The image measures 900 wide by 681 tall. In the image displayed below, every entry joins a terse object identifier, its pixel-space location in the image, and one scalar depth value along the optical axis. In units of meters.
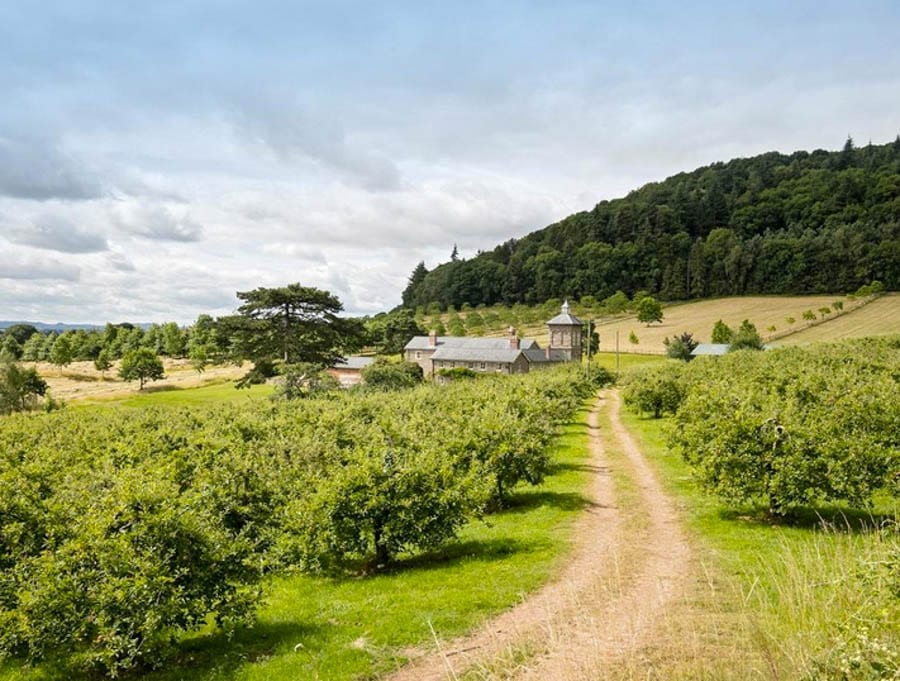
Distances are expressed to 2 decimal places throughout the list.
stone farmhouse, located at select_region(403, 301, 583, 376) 93.62
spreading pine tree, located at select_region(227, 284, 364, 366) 61.31
